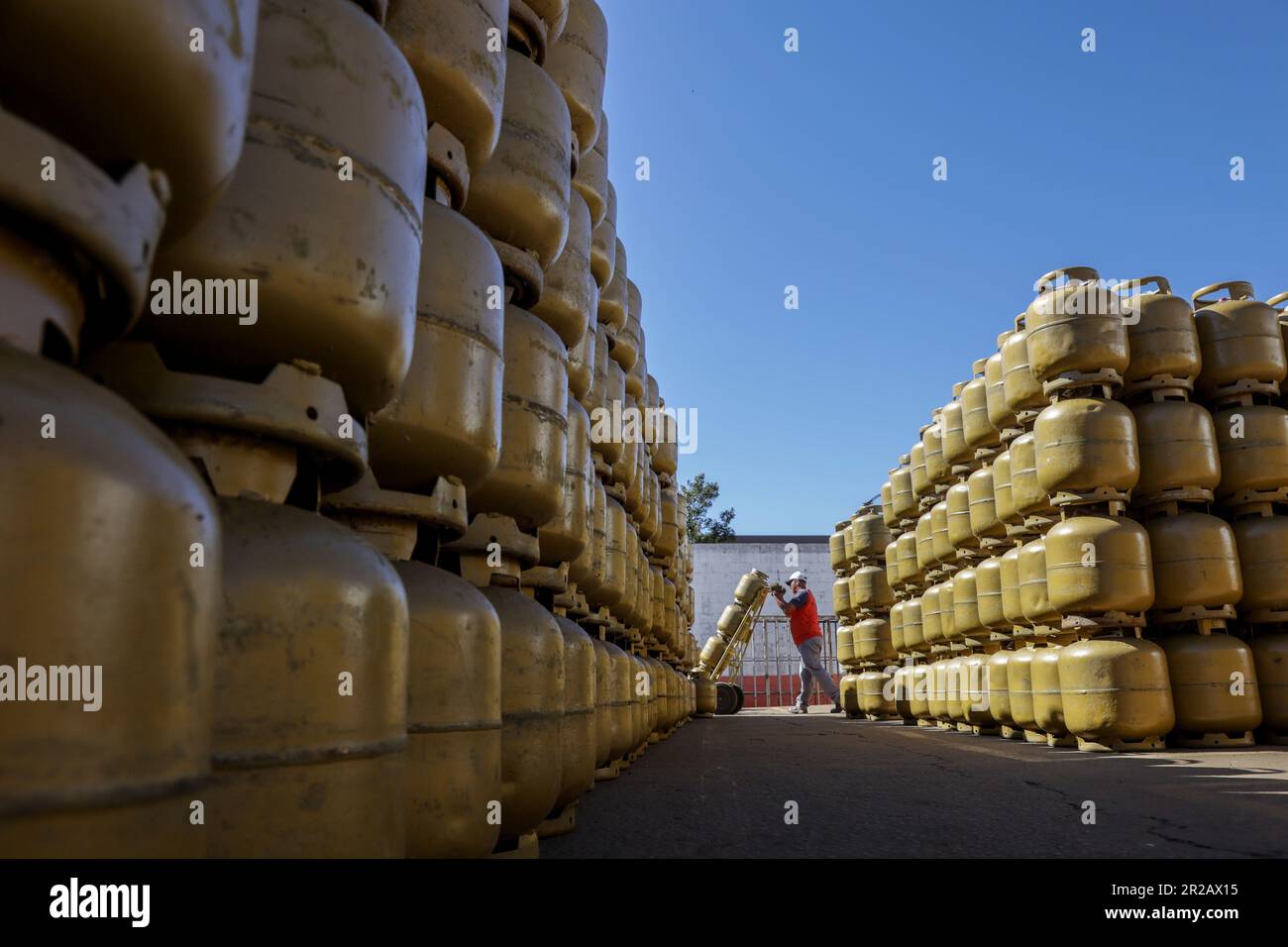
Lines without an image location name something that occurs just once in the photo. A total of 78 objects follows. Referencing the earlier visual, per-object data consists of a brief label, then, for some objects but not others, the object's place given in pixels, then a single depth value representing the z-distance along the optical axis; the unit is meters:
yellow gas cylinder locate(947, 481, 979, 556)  7.96
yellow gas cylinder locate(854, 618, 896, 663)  10.93
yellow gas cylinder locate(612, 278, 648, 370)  5.21
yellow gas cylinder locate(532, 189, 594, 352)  3.04
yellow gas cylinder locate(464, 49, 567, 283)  2.44
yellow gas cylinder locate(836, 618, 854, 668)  11.62
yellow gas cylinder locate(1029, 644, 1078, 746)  5.78
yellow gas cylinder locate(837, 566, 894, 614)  11.26
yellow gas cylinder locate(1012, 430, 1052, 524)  6.13
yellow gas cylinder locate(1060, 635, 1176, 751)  5.39
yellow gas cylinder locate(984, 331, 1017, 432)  6.85
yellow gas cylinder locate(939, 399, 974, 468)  8.23
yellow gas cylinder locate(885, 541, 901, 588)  10.26
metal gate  22.12
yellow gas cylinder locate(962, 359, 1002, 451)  7.56
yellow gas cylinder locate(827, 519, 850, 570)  12.38
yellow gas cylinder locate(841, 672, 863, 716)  11.47
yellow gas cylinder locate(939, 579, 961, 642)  8.32
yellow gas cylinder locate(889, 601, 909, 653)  9.88
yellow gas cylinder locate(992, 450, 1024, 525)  6.60
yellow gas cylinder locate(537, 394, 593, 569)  3.01
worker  13.66
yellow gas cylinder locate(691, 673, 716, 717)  13.59
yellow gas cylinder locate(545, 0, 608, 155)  3.26
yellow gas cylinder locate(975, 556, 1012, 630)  6.92
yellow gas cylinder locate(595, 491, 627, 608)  4.30
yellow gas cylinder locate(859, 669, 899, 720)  10.55
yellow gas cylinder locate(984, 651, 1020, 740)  6.60
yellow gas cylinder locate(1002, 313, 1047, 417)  6.39
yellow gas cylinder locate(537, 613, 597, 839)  2.74
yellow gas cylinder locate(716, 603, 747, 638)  16.20
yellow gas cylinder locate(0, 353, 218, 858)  0.72
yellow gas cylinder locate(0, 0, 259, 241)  0.82
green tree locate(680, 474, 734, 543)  33.06
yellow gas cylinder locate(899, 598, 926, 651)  9.42
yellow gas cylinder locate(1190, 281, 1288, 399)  6.14
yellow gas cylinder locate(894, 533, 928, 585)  9.82
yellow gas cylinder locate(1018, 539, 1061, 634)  5.97
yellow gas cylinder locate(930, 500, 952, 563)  8.62
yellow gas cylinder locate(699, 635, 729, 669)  16.34
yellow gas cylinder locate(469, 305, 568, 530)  2.42
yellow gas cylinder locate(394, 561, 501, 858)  1.69
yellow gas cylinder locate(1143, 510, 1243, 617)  5.67
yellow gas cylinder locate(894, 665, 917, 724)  9.46
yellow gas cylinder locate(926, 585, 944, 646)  8.76
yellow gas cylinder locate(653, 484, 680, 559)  8.06
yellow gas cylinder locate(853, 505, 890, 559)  11.45
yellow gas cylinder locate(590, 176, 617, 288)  3.97
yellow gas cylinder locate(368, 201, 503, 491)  1.78
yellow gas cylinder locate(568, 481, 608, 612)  3.68
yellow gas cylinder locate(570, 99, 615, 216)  3.68
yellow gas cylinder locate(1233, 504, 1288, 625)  5.80
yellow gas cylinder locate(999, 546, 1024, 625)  6.43
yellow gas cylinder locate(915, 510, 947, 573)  9.06
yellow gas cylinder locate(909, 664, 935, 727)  8.78
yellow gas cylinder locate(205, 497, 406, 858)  1.14
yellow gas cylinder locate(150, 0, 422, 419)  1.25
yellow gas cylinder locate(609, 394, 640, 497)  4.97
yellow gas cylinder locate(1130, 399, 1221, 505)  5.84
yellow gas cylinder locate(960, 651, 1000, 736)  7.12
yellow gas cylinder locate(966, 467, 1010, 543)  7.21
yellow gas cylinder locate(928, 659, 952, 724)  8.18
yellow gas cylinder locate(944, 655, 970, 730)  7.64
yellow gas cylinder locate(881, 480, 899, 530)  10.46
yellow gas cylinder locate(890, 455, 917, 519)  10.00
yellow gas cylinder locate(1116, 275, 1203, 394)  6.01
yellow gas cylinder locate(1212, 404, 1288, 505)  5.97
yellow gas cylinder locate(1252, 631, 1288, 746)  5.65
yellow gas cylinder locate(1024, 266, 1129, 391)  5.90
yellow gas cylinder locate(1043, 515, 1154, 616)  5.54
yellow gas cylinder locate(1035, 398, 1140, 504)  5.72
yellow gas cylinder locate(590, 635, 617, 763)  3.69
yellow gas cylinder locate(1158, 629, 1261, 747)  5.51
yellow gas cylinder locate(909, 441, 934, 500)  9.27
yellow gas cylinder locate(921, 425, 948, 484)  8.78
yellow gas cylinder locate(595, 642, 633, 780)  4.14
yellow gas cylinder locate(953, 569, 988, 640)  7.69
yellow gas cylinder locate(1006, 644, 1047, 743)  6.12
